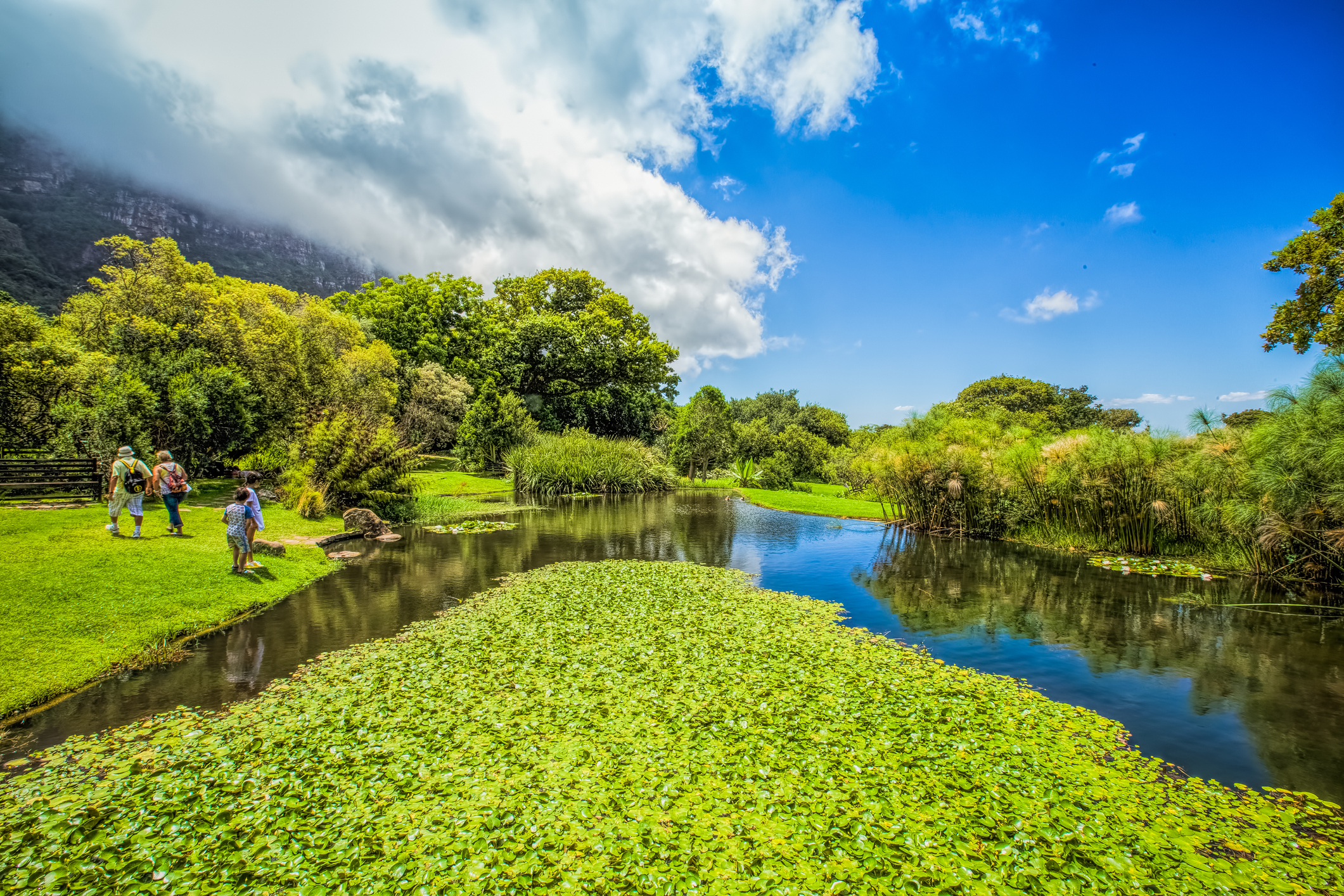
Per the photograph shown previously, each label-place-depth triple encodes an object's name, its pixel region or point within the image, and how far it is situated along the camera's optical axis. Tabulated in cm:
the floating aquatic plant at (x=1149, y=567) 1451
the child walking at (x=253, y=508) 1097
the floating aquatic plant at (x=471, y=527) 2044
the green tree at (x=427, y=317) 4597
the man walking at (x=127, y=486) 1166
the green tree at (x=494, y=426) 3516
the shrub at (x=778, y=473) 4266
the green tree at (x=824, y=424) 6291
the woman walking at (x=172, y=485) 1262
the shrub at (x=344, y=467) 1928
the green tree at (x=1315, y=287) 1652
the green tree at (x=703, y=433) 4491
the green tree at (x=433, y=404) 3909
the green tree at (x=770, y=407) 6231
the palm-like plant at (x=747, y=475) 4369
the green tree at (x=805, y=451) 4587
